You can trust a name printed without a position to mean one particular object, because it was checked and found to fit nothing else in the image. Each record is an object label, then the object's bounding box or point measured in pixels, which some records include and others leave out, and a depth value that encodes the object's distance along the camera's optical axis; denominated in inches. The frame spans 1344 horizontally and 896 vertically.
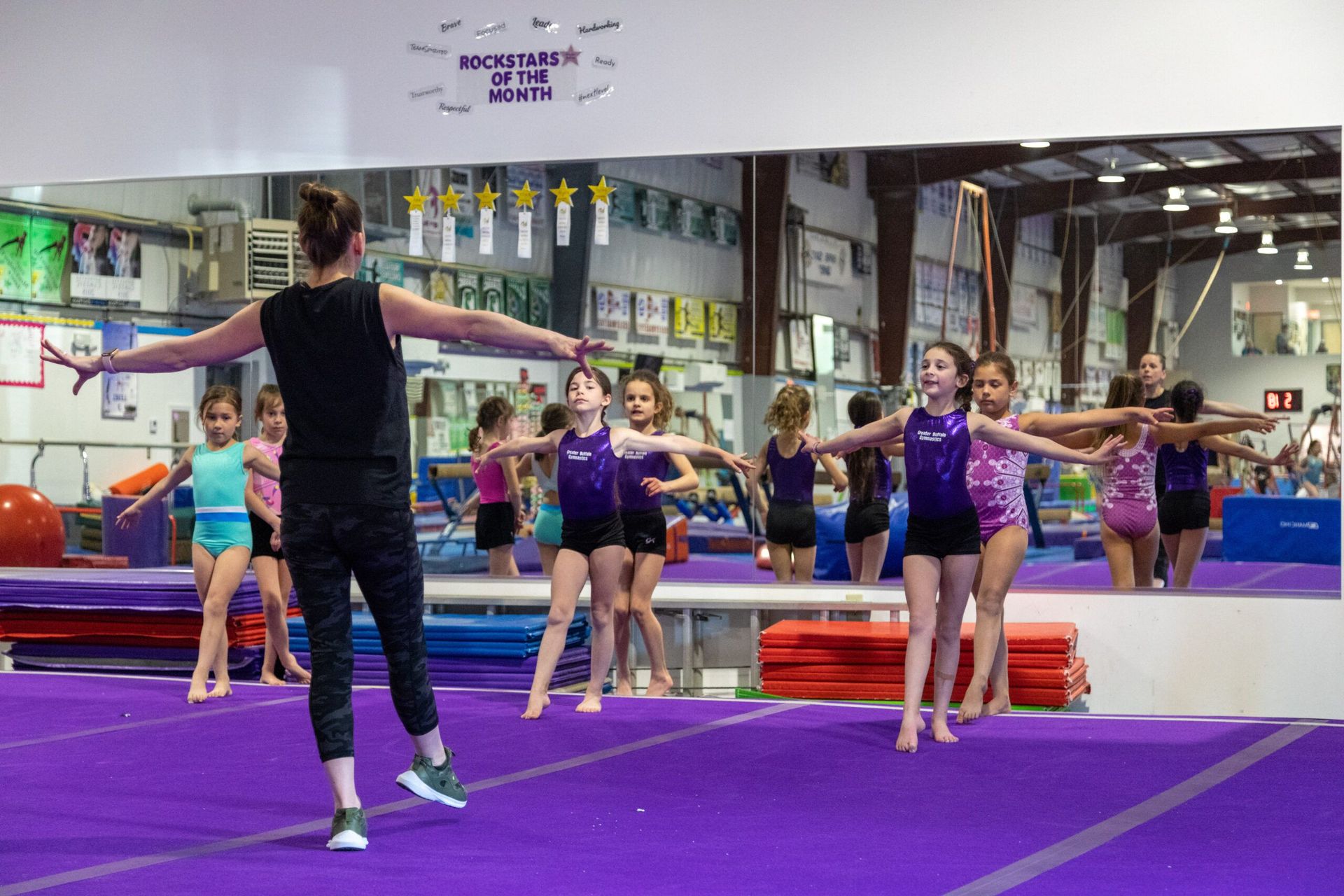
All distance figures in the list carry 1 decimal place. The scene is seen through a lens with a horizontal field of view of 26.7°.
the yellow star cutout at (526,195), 657.3
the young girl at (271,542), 550.2
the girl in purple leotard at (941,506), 430.8
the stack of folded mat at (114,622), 611.0
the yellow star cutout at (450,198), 663.9
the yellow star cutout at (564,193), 653.0
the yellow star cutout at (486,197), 660.9
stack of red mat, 529.6
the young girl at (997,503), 464.2
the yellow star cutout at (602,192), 646.3
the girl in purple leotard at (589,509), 490.4
